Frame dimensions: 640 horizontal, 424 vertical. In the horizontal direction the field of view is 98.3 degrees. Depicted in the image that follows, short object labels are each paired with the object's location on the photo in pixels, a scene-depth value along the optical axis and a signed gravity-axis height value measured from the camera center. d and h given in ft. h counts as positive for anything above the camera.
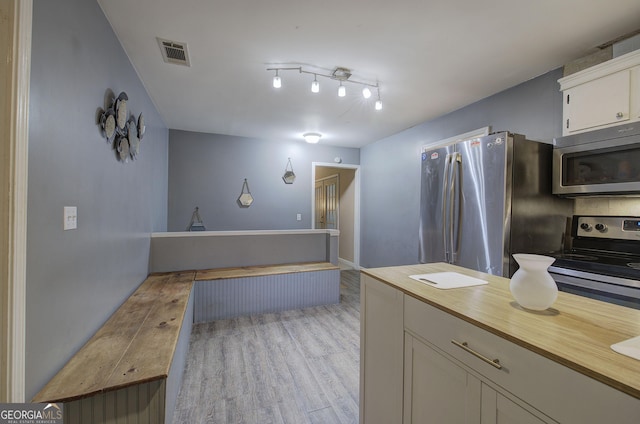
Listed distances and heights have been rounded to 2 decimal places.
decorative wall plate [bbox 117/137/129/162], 6.36 +1.50
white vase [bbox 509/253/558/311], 2.98 -0.75
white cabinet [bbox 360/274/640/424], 2.02 -1.59
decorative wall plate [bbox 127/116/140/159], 7.13 +1.98
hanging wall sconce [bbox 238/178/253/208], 15.62 +0.88
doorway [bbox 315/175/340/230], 20.90 +0.95
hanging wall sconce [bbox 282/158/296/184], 16.39 +2.26
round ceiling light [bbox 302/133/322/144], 14.49 +4.05
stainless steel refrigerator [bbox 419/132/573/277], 6.87 +0.29
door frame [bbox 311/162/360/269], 17.41 +0.31
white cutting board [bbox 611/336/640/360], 2.14 -1.06
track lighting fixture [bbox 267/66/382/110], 7.82 +4.07
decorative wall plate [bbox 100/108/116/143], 5.53 +1.80
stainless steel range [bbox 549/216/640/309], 5.10 -0.97
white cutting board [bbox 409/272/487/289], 4.08 -1.03
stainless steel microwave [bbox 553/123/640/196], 5.75 +1.24
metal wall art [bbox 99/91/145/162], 5.67 +1.91
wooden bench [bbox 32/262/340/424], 3.84 -2.46
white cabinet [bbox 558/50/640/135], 5.82 +2.77
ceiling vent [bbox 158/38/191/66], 6.73 +4.12
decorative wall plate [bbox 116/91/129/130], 6.07 +2.28
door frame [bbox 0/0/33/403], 2.88 +0.09
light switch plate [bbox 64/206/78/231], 4.23 -0.10
